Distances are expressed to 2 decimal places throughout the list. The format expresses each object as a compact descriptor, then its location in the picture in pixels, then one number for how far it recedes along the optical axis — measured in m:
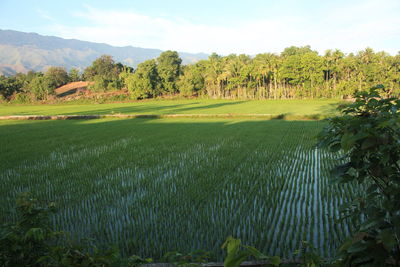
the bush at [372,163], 1.49
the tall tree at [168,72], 54.66
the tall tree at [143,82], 52.16
